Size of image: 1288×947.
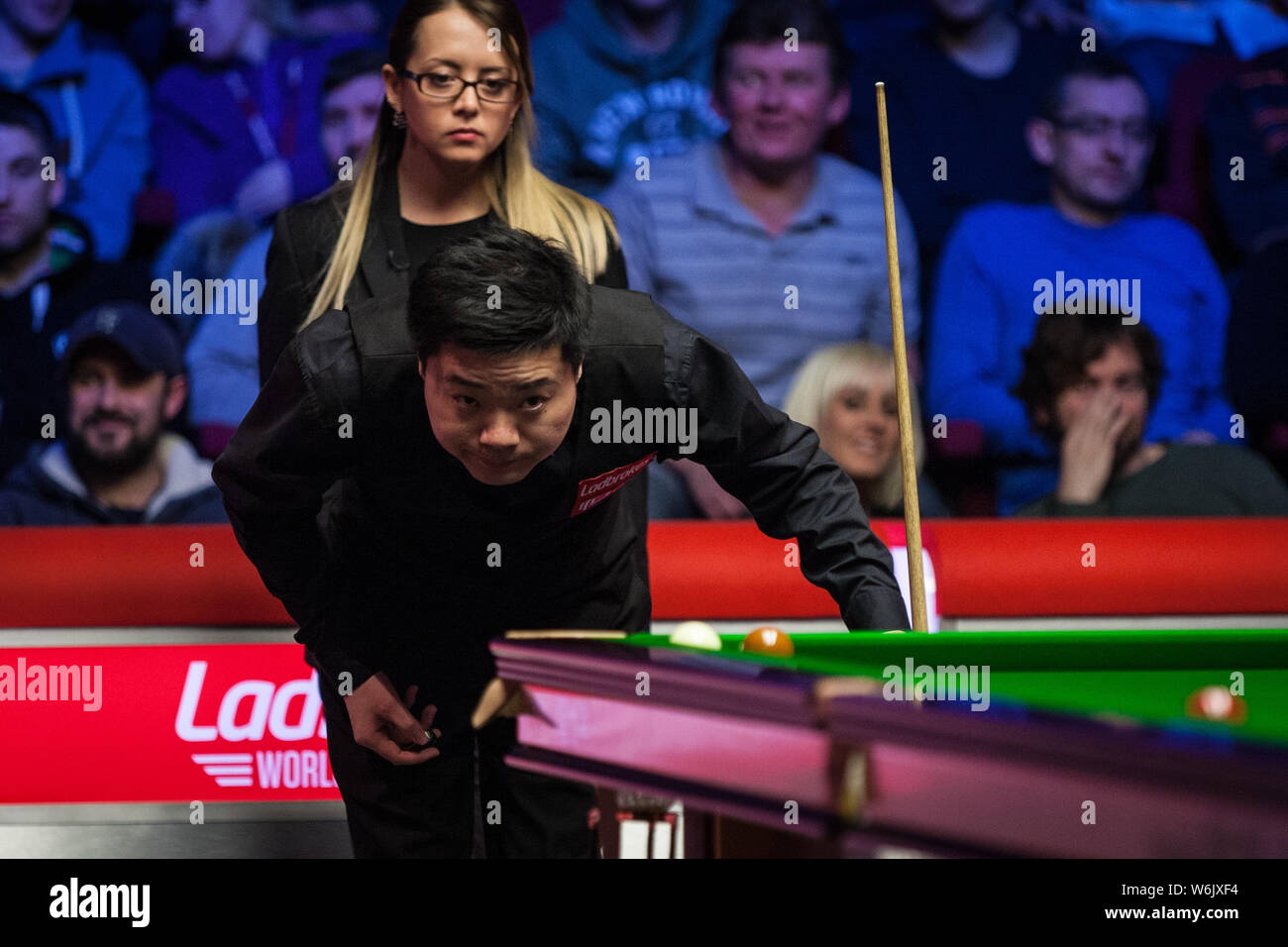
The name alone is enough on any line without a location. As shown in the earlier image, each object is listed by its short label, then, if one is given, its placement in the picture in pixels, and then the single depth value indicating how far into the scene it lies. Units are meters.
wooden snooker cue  4.53
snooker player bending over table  3.38
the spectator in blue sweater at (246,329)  9.03
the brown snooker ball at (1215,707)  2.80
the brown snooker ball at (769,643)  3.30
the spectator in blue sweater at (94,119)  9.24
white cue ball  3.41
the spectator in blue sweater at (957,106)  9.52
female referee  4.38
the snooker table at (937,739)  2.00
